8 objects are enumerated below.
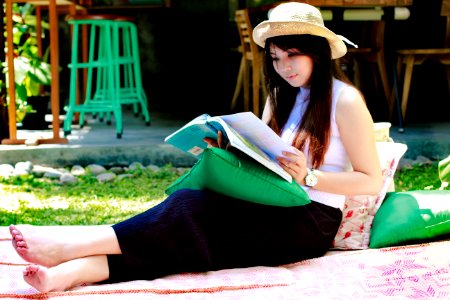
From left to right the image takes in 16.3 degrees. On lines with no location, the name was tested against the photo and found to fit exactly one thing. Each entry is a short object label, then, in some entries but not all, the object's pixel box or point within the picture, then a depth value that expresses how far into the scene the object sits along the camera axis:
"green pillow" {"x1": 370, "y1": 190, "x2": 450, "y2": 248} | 5.43
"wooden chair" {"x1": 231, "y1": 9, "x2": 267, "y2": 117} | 11.67
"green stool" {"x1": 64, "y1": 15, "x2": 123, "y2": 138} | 11.21
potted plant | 11.85
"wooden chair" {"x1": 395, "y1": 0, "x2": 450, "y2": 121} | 11.56
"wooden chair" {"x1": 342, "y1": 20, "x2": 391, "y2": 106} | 11.98
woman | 4.84
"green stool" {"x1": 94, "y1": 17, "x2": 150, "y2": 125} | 11.75
